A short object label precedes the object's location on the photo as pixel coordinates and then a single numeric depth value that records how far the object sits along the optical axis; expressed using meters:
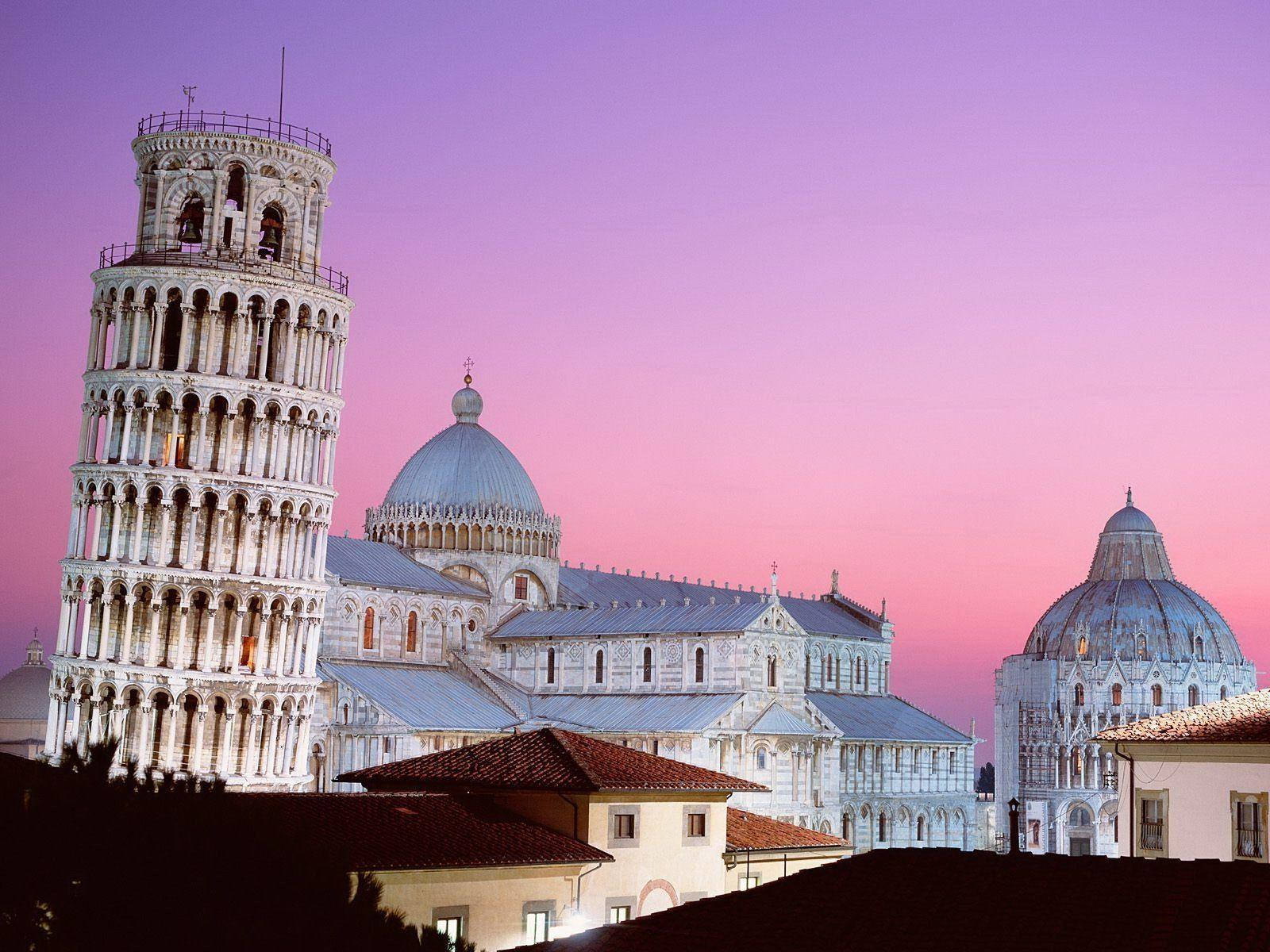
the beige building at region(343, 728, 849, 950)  33.94
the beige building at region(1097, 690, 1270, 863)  35.09
